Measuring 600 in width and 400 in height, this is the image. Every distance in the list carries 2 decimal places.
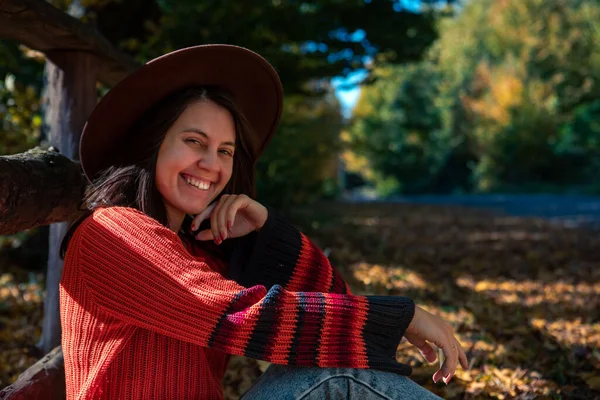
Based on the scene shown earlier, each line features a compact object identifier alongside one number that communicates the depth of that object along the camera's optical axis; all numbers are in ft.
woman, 4.47
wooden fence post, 7.47
